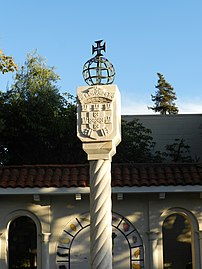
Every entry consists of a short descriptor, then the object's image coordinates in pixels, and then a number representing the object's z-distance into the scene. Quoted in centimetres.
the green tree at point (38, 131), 2208
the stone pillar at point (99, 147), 800
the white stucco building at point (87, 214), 1256
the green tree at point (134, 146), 2203
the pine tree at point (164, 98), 4797
